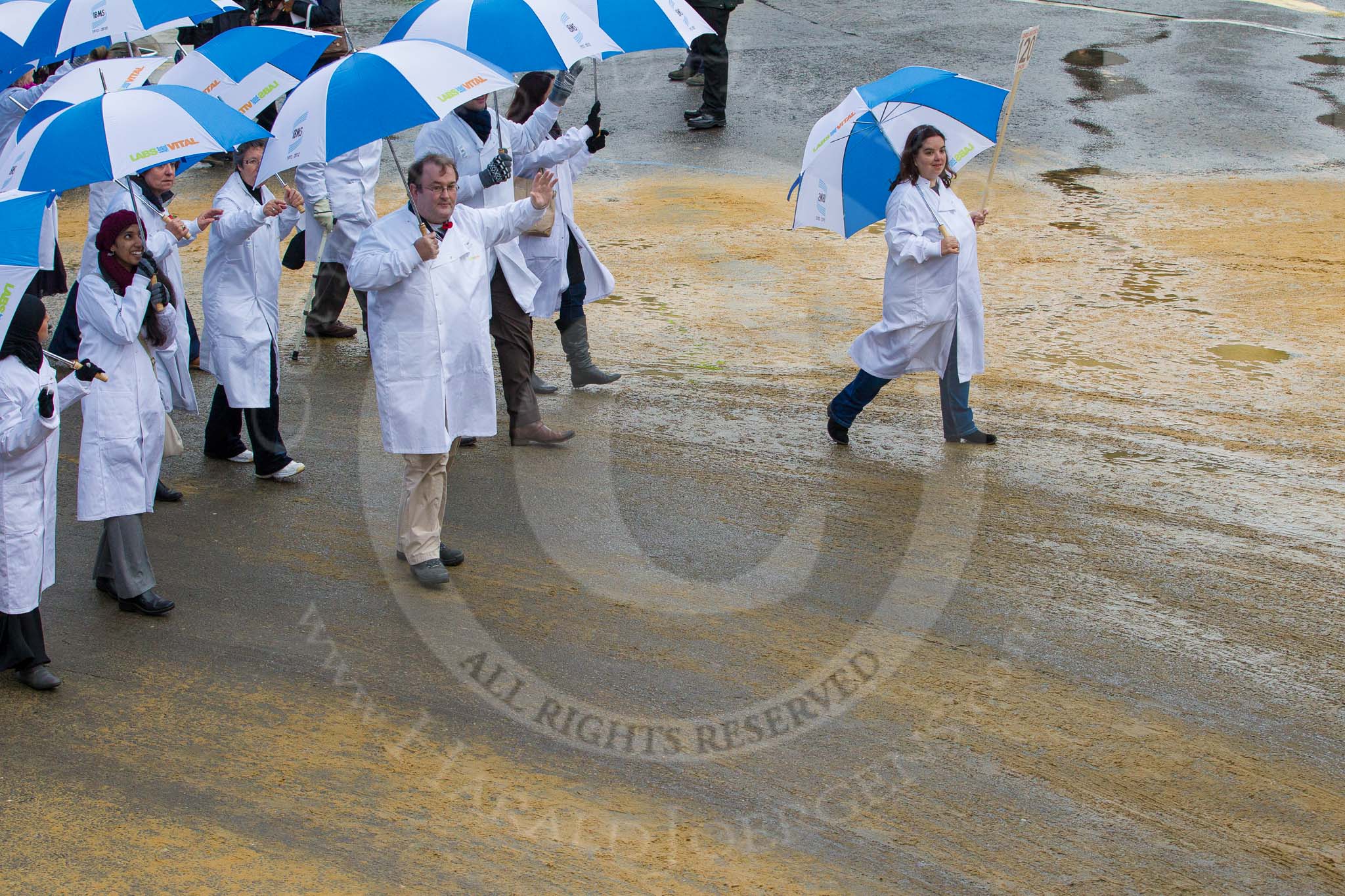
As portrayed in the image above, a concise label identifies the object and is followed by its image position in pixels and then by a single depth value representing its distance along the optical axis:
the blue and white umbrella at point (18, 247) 8.91
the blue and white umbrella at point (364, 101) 10.84
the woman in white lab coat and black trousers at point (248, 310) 13.33
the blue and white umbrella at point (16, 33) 15.94
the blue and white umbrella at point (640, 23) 13.77
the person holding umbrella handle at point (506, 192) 14.50
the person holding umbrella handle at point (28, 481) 9.66
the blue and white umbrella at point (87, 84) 12.38
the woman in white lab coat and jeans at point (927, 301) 14.38
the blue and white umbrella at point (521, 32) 13.05
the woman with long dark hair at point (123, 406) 10.87
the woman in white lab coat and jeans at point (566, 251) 14.92
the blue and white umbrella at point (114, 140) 10.40
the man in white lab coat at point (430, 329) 11.24
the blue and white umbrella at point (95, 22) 15.39
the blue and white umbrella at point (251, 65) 14.50
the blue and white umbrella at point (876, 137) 14.53
